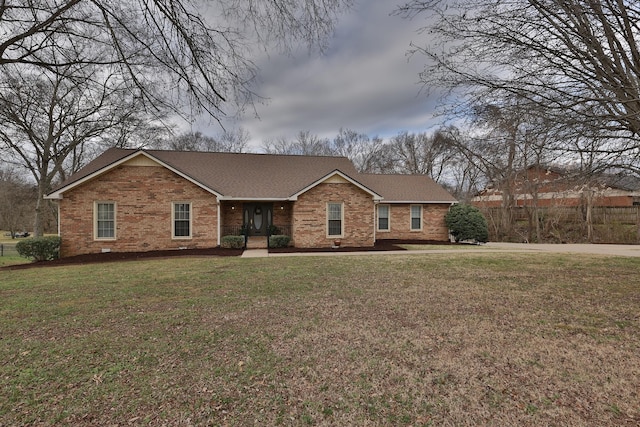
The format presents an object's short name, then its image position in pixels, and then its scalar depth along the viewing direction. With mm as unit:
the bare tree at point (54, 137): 19703
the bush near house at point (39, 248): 12578
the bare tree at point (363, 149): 41312
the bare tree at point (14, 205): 35906
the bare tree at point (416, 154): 39156
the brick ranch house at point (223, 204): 13656
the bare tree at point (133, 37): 4152
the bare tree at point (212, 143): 34500
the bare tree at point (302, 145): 37500
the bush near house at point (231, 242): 14797
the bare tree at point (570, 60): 4746
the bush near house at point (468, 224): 18672
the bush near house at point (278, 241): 15352
